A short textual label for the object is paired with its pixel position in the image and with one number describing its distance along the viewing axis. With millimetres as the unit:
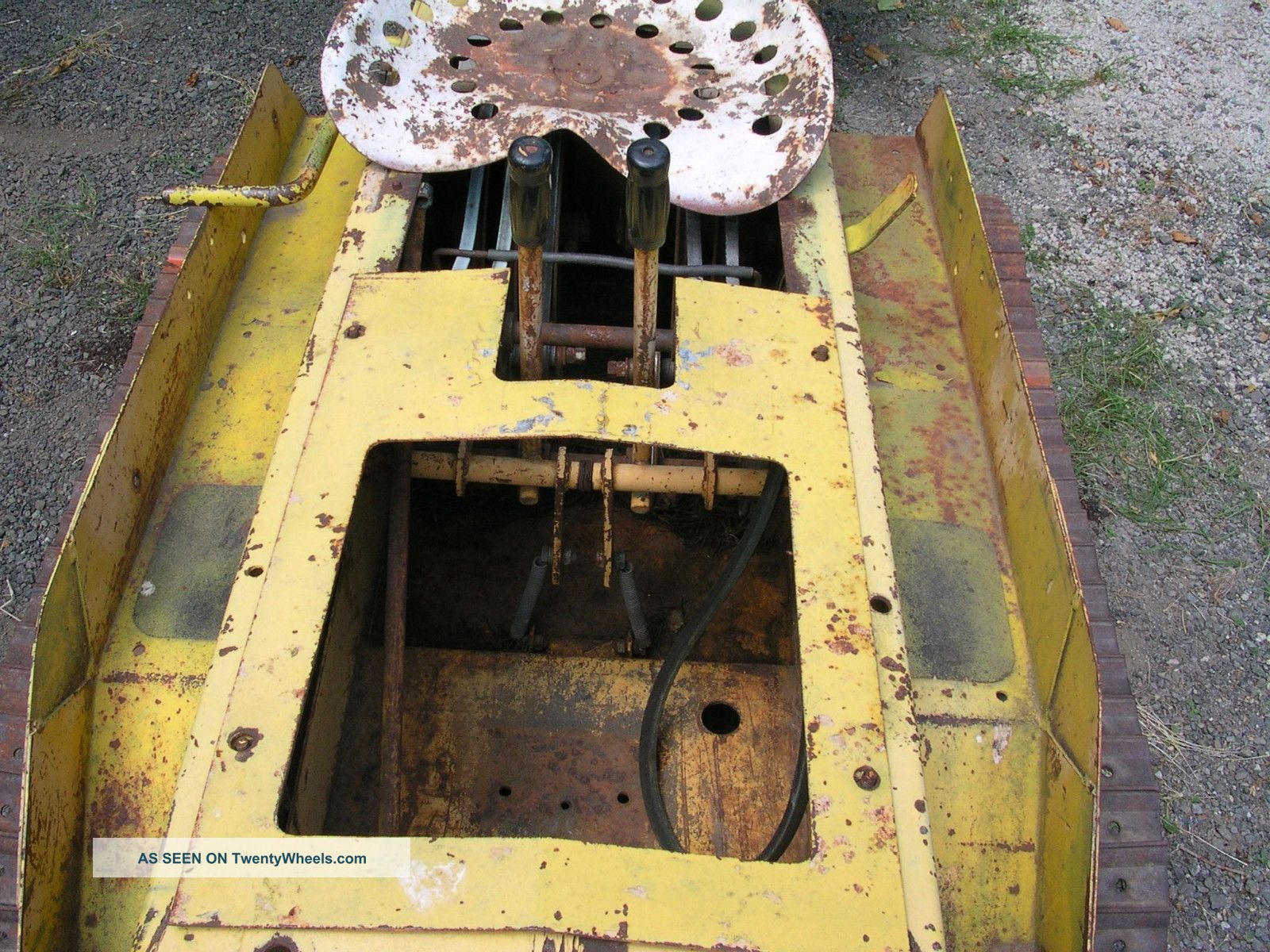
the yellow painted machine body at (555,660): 1498
